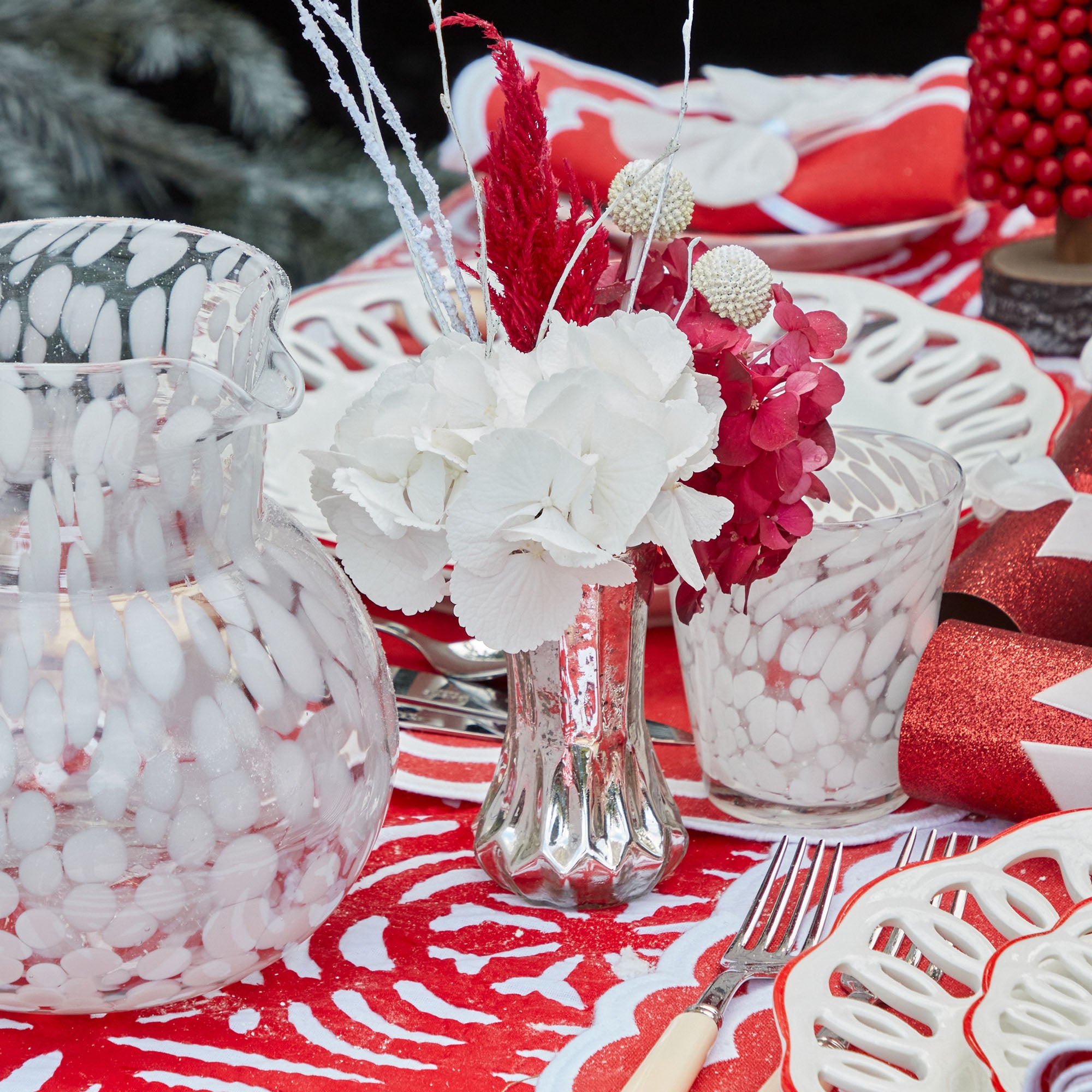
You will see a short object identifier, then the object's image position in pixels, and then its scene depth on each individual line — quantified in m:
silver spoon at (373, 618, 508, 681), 1.26
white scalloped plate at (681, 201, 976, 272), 1.70
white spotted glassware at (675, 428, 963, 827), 1.14
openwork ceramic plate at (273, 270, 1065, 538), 1.38
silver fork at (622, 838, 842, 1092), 1.04
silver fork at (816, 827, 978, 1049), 1.04
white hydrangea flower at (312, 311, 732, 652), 1.04
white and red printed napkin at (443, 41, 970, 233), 1.76
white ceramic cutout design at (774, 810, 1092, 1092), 1.01
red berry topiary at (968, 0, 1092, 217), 1.47
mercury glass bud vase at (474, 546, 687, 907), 1.12
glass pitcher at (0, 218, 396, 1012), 1.04
